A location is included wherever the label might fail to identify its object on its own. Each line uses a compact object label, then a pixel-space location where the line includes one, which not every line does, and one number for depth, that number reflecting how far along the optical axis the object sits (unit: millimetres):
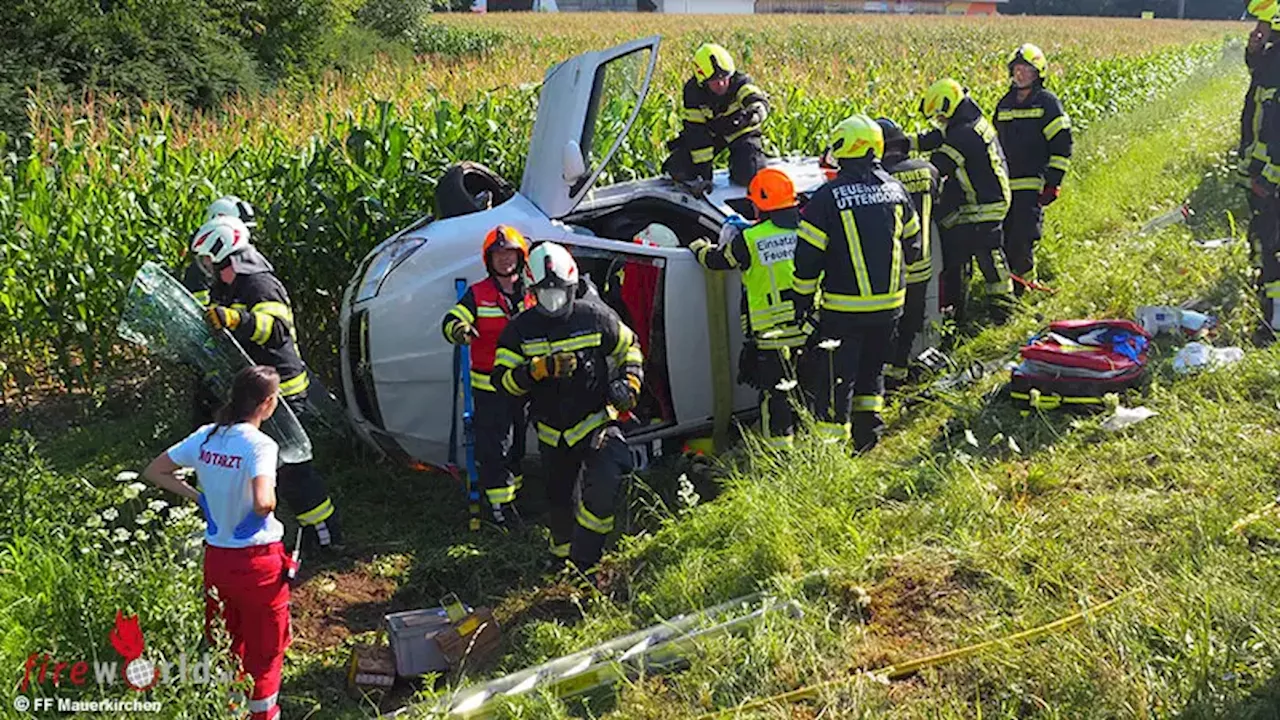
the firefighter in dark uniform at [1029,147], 8250
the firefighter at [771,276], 5828
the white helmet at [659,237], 6109
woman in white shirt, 3887
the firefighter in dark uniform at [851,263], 5773
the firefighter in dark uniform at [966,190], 7652
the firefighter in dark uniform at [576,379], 4938
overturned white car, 5695
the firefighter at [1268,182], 6906
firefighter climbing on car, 7465
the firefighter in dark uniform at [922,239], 6738
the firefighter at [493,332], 5336
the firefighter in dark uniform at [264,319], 5293
